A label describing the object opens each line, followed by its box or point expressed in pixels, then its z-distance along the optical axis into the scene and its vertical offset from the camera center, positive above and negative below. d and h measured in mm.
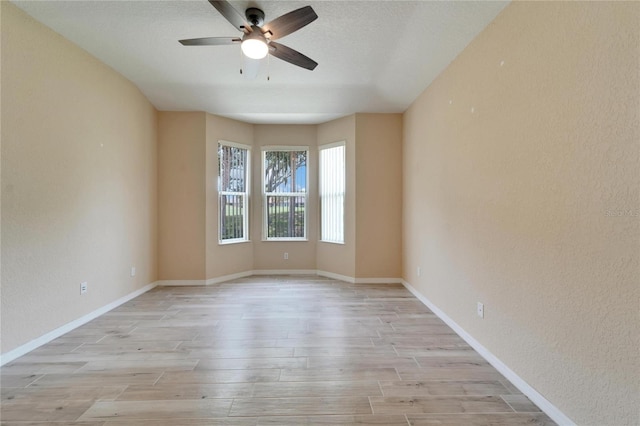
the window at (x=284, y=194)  4953 +359
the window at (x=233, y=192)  4484 +376
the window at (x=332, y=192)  4570 +380
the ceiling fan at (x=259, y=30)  1886 +1409
